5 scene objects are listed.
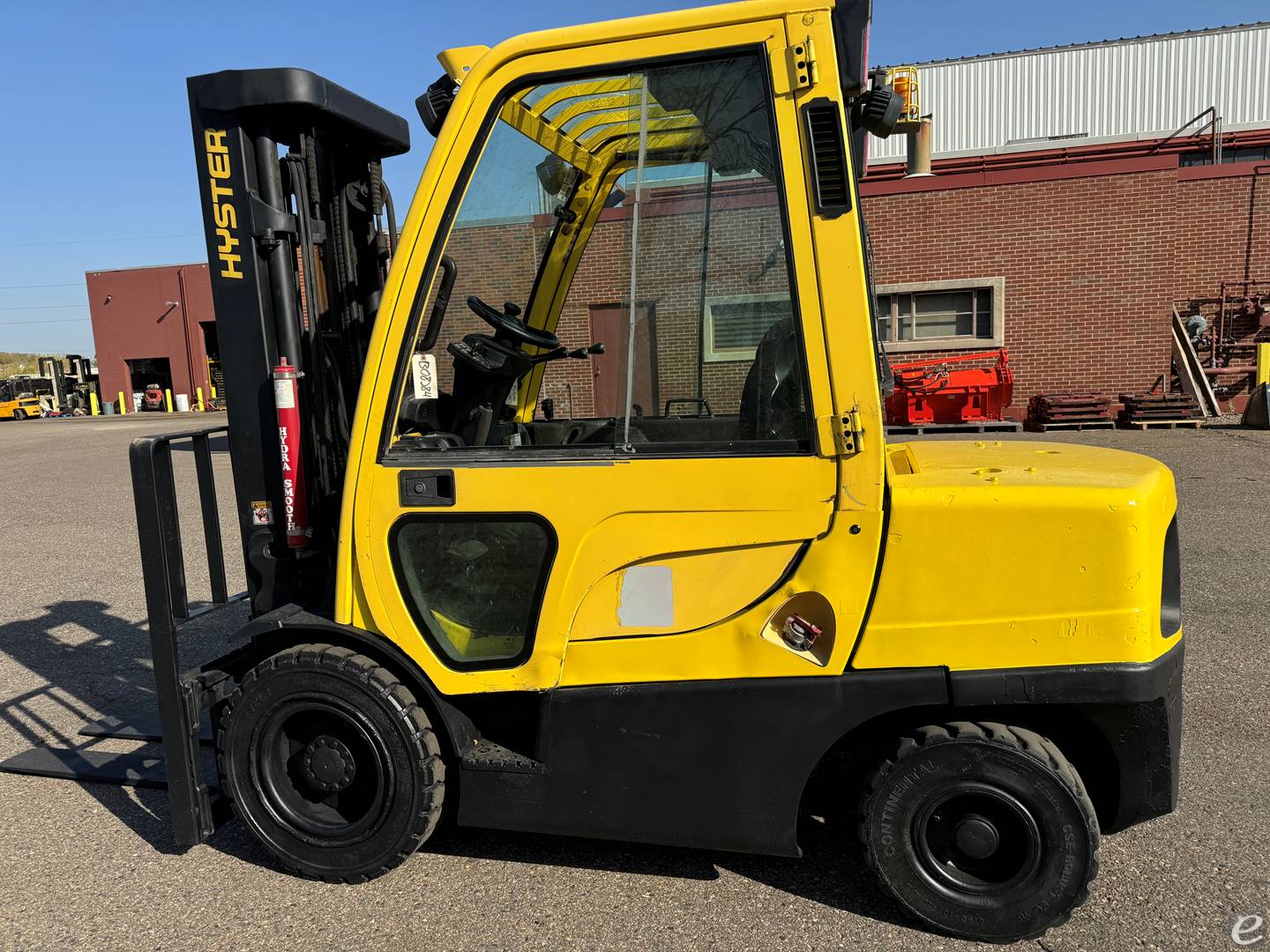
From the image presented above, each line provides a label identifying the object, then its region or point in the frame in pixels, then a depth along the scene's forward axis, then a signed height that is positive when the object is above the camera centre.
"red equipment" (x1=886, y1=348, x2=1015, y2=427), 15.72 -0.56
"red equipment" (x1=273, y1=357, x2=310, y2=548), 3.00 -0.21
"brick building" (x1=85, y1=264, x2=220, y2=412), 40.75 +3.56
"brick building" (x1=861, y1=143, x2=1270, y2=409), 16.41 +2.06
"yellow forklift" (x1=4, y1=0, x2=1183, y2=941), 2.41 -0.48
